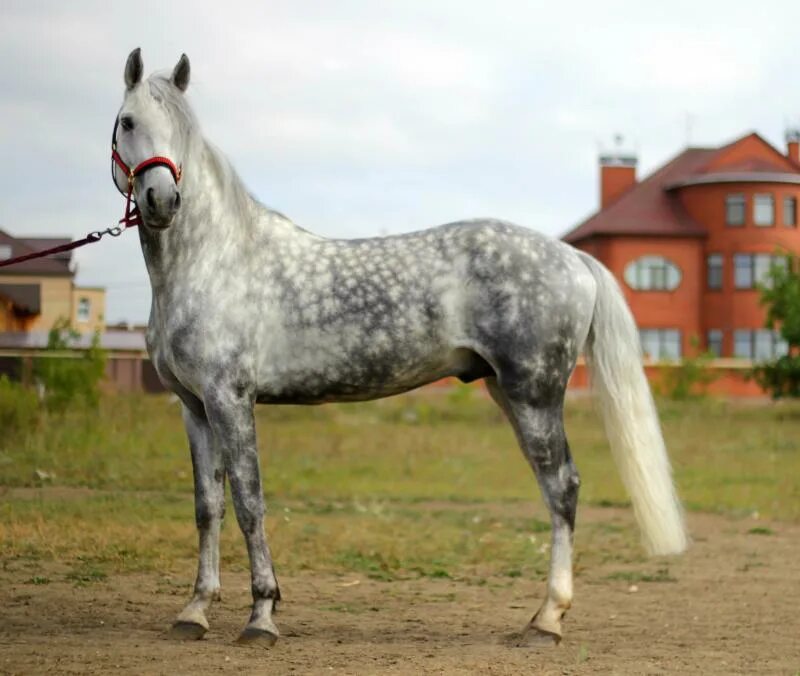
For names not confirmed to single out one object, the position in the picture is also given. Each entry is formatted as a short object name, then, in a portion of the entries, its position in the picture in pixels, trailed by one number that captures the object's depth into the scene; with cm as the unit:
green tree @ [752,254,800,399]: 3628
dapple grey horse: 617
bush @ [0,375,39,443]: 1582
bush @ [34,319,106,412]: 1825
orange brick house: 4634
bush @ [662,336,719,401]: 3634
